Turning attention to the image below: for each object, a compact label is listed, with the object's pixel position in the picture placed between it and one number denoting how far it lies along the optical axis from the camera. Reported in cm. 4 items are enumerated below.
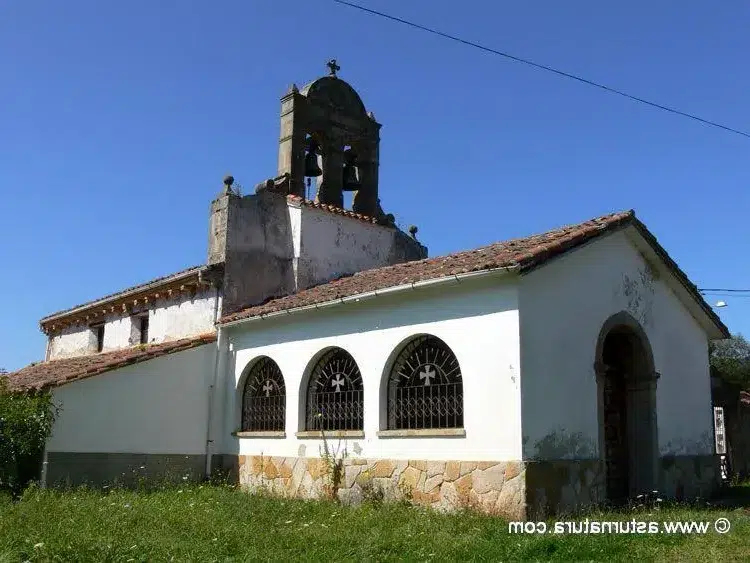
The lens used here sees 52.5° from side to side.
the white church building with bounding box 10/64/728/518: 1066
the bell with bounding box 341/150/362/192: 1839
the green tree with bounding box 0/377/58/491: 1236
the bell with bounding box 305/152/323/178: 1766
